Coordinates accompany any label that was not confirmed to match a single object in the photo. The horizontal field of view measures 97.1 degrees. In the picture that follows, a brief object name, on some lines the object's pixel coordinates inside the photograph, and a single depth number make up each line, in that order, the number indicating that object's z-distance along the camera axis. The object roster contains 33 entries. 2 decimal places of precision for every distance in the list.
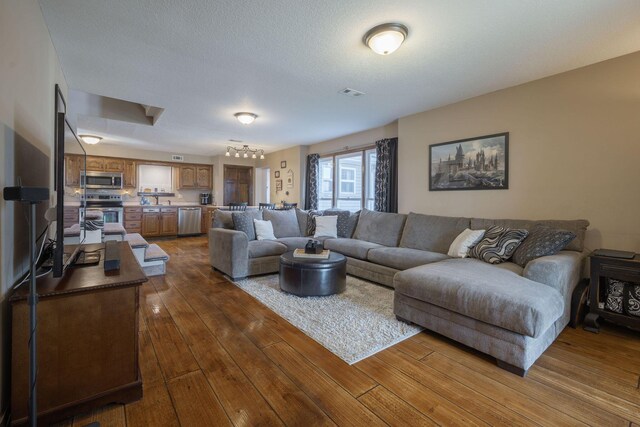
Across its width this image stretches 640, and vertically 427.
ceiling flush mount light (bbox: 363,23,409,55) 2.18
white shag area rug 2.18
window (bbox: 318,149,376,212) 5.66
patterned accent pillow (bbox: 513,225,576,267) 2.55
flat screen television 1.45
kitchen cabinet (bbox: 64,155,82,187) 6.08
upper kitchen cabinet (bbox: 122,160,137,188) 7.43
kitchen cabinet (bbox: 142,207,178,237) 7.36
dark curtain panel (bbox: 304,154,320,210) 6.68
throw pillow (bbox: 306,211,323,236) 5.14
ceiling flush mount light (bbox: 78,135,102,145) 5.90
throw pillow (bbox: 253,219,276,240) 4.41
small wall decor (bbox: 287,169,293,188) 7.37
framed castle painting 3.48
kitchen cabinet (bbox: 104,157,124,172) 7.16
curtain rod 5.48
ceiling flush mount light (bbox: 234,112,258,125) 4.42
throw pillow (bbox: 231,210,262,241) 4.32
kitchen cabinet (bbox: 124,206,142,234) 7.11
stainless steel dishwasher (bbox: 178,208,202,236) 7.86
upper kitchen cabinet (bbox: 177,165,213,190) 8.27
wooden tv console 1.28
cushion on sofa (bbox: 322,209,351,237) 4.95
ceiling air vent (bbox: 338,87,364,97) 3.48
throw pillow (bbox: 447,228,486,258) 3.17
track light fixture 6.92
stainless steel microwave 6.66
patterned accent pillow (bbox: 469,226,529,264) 2.81
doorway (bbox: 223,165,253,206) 8.65
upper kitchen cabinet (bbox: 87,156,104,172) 6.93
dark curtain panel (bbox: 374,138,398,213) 4.82
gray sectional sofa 1.87
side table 2.30
